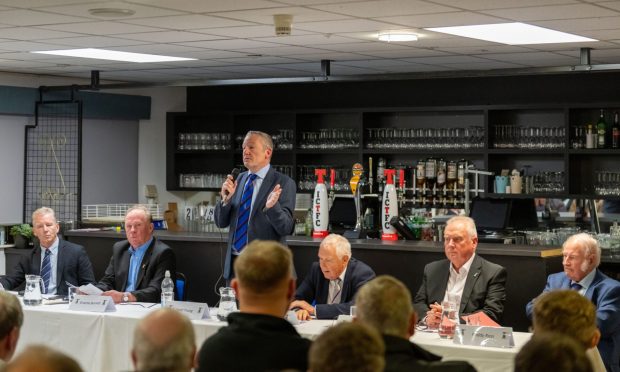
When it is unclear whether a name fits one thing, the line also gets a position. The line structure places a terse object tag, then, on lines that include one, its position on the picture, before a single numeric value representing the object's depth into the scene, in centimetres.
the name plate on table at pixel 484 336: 486
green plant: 1045
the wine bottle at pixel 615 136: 993
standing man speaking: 680
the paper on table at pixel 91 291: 617
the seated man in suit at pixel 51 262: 746
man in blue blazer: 588
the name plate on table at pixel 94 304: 596
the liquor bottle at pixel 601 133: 998
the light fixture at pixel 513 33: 707
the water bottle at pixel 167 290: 621
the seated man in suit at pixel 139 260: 706
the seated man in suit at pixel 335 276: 633
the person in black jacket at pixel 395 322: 328
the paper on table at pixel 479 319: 568
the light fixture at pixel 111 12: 625
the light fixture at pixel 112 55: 870
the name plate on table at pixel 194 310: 562
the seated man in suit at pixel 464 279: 616
